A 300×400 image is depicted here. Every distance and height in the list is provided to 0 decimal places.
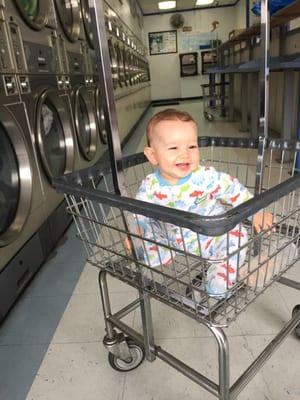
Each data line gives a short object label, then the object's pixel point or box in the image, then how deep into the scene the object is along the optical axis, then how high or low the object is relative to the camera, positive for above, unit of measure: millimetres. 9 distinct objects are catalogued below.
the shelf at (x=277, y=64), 2466 +3
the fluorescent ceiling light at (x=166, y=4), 10023 +1959
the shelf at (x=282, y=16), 2535 +396
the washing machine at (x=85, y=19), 2744 +471
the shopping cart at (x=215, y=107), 6970 -793
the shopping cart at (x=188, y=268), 589 -461
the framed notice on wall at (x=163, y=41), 12031 +1097
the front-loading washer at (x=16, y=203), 1462 -522
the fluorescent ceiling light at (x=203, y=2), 10180 +1963
